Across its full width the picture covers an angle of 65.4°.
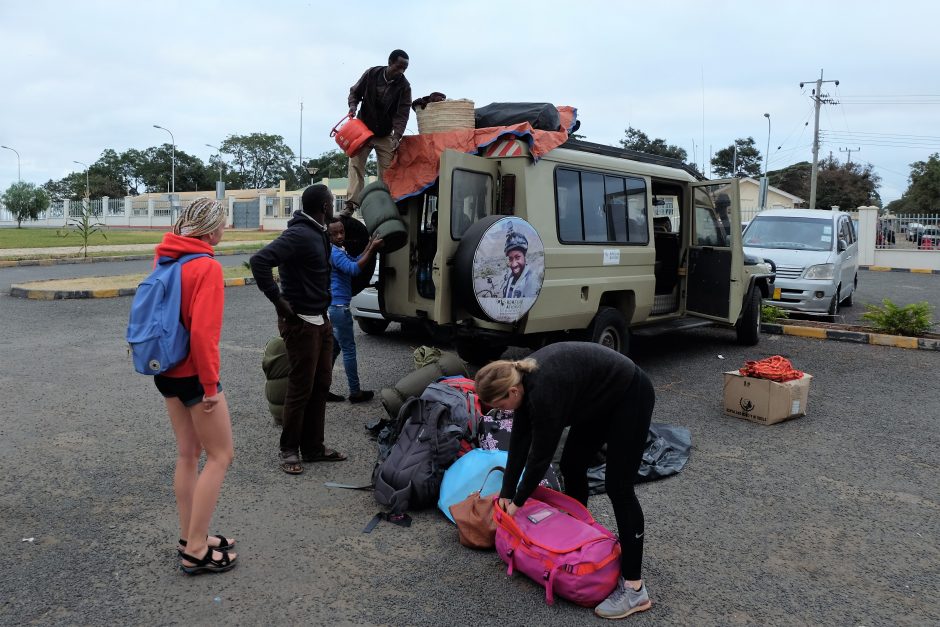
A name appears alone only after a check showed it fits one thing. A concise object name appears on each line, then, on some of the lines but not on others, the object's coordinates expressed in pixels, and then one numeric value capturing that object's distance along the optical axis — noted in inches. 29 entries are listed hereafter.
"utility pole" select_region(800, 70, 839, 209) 1641.5
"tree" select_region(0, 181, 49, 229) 2251.5
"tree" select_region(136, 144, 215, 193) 3474.4
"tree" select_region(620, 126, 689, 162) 2292.3
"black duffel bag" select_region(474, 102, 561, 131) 277.6
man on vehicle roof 268.2
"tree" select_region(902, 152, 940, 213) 2082.9
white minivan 480.4
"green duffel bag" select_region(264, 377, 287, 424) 233.0
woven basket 270.2
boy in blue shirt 247.6
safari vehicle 247.6
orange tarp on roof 263.7
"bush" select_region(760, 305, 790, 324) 445.7
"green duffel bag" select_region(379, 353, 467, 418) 229.1
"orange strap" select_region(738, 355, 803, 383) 251.6
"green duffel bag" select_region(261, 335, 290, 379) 231.3
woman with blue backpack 134.4
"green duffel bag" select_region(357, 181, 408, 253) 255.6
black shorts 136.5
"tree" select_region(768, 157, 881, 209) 2260.1
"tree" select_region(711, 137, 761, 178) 3127.5
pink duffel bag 132.6
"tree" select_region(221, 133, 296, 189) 3767.2
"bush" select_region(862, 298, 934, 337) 398.6
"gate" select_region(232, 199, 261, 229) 2237.6
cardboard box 248.7
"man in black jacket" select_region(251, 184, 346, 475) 193.5
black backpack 175.2
